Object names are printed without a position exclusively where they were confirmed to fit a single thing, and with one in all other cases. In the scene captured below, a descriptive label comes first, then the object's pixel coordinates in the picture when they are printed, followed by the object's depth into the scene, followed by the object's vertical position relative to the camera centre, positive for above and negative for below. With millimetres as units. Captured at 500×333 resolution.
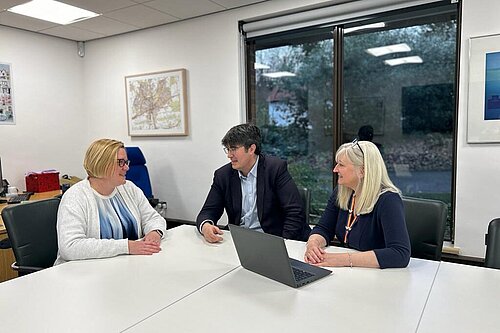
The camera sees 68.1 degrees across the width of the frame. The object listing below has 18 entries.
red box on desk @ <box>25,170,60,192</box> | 3867 -456
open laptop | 1331 -486
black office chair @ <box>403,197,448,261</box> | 1764 -469
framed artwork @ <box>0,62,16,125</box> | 3836 +440
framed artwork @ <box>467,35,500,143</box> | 2613 +277
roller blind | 2979 +1010
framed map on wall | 3977 +357
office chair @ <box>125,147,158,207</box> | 3865 -375
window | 2967 +327
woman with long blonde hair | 1512 -400
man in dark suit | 2248 -371
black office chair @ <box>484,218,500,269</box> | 1546 -490
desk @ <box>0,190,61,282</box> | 2859 -977
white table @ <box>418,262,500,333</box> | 1068 -563
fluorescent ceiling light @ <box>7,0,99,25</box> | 3344 +1199
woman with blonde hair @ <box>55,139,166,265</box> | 1695 -391
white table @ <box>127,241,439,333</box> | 1090 -564
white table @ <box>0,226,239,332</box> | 1145 -562
